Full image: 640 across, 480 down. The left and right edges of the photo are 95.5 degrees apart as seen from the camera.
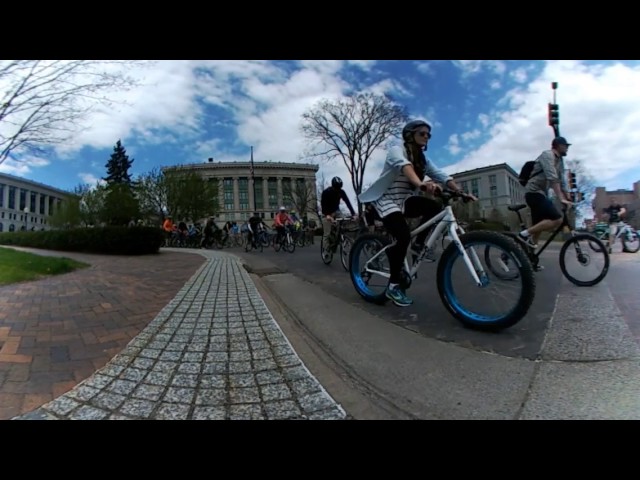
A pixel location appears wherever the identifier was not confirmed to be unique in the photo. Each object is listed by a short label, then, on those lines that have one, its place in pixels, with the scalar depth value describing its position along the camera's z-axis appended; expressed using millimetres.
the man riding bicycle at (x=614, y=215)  8492
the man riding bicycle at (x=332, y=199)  5953
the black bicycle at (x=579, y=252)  3662
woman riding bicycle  2877
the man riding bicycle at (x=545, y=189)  3811
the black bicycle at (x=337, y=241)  6234
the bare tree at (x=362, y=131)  22969
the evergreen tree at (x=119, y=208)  15898
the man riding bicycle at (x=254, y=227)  11938
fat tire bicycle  2055
